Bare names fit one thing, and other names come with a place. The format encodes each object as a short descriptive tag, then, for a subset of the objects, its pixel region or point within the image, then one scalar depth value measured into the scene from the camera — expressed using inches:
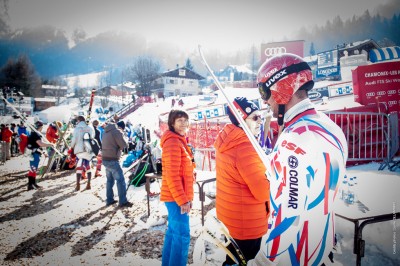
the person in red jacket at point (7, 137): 516.7
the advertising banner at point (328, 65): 1380.4
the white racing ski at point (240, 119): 43.0
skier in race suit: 39.4
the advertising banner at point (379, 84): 280.5
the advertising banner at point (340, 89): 794.8
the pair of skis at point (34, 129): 290.1
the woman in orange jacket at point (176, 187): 111.0
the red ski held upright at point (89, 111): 328.1
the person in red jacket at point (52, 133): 400.3
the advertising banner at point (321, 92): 862.6
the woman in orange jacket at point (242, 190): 80.6
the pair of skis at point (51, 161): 372.3
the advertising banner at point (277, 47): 712.4
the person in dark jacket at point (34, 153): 294.2
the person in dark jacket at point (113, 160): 234.4
